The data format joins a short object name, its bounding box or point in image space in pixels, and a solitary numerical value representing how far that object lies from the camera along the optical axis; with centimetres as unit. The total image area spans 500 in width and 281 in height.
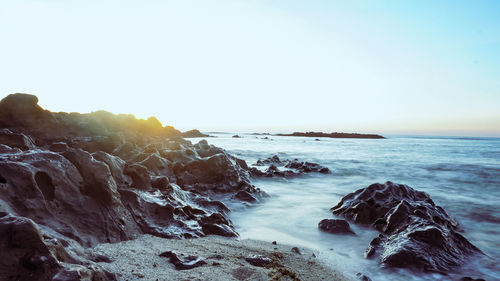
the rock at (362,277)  406
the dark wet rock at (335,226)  616
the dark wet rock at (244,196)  859
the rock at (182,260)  335
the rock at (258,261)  387
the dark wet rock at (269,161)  1817
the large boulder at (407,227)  458
